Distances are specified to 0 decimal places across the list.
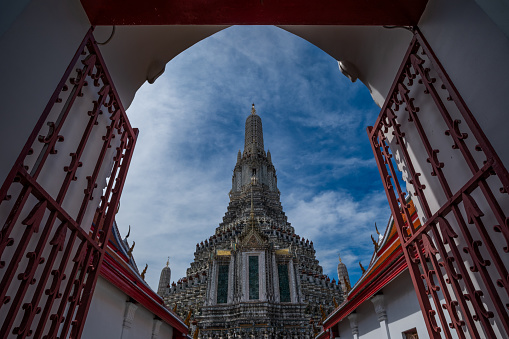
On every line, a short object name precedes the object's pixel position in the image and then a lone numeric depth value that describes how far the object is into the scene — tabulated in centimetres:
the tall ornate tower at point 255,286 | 2120
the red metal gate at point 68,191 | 225
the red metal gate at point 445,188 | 246
